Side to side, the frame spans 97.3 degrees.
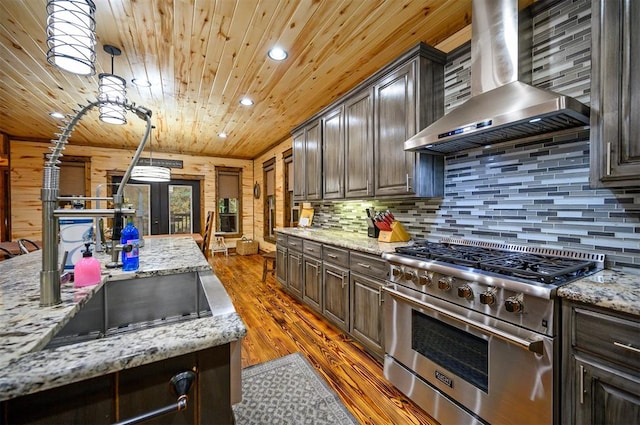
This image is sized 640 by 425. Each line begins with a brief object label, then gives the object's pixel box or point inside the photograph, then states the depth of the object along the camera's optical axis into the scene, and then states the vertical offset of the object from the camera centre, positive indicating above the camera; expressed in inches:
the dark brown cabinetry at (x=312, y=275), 118.3 -28.5
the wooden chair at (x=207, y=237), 169.7 -16.2
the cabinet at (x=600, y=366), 40.2 -24.0
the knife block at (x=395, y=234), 102.9 -9.2
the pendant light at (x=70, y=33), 55.2 +35.1
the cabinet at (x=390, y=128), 87.9 +29.3
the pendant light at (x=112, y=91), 85.0 +38.9
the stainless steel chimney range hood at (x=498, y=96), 58.5 +25.5
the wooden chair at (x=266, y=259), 175.9 -30.8
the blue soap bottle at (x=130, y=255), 53.2 -8.9
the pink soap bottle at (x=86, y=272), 43.4 -9.7
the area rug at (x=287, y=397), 66.0 -48.5
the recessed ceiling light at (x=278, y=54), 97.7 +55.4
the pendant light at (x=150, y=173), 149.4 +19.8
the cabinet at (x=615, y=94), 46.9 +19.8
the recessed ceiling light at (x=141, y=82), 118.3 +54.7
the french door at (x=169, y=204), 256.4 +5.7
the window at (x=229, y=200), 286.6 +10.2
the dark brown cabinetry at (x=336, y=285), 100.8 -28.6
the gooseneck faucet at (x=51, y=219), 33.9 -1.0
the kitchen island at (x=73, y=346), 20.1 -11.7
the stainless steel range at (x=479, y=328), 49.1 -24.6
